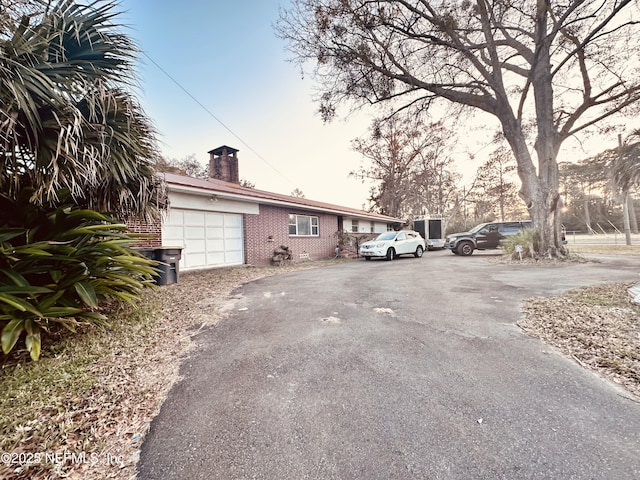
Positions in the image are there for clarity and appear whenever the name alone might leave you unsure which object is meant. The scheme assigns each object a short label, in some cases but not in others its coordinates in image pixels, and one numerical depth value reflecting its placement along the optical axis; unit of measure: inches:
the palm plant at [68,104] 100.4
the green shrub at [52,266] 99.5
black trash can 262.4
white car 520.1
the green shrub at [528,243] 415.5
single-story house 333.7
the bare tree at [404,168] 977.8
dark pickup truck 571.8
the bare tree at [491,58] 330.3
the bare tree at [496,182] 1005.2
